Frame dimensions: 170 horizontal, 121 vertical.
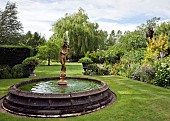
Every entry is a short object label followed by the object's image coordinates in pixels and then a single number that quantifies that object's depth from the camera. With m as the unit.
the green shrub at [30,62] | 8.01
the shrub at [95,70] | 9.07
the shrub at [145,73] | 6.96
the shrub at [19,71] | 7.84
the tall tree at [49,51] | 14.31
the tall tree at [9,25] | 15.66
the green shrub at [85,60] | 9.43
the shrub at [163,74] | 6.20
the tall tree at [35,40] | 20.32
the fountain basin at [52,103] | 3.40
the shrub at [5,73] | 7.68
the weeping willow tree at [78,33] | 17.12
